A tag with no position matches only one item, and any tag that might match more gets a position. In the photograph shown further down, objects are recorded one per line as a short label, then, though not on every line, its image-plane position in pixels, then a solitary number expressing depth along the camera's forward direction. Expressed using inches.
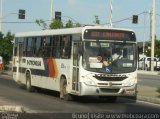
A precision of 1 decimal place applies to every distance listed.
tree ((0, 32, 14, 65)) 2250.2
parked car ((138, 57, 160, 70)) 2743.6
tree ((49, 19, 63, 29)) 2549.2
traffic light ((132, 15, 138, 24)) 2250.2
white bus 869.2
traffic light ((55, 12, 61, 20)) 2340.4
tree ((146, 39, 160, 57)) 3768.5
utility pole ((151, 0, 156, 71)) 2389.5
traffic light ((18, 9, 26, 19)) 2289.5
